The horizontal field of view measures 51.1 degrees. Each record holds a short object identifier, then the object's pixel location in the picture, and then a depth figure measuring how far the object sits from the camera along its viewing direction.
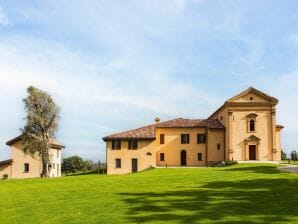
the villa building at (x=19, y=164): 48.02
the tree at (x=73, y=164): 76.91
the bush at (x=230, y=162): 41.19
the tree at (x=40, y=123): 40.44
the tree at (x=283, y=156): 54.37
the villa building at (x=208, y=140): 44.14
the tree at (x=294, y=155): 50.29
